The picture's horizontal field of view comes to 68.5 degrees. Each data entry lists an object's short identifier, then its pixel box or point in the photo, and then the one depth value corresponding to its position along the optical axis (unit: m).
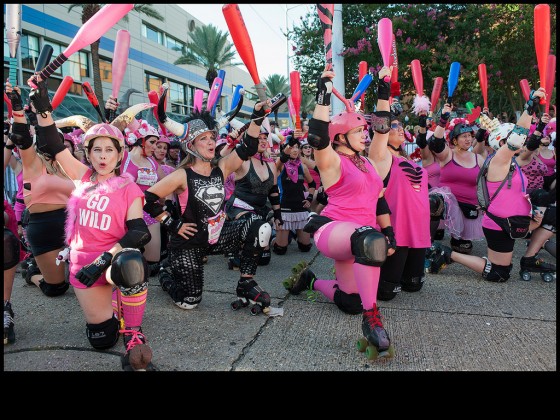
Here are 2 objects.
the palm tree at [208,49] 28.06
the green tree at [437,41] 10.73
